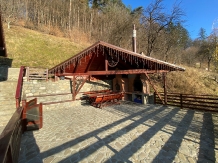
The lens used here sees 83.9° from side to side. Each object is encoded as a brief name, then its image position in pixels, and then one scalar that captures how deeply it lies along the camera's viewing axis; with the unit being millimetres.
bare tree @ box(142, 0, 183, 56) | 12352
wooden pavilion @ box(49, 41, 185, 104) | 6906
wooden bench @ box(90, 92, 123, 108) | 8345
